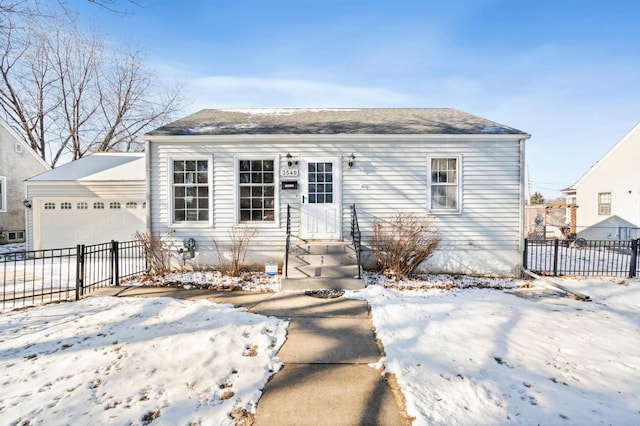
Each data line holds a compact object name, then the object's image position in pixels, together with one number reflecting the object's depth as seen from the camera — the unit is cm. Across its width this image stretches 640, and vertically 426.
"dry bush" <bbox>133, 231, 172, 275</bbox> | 758
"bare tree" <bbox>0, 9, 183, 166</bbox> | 1814
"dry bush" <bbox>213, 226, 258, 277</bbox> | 777
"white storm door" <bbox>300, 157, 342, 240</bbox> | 808
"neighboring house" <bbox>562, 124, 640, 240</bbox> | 1391
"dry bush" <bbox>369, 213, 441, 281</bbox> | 732
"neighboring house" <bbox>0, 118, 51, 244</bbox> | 1380
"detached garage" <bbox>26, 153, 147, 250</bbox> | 1036
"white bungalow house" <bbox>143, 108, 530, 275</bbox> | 805
